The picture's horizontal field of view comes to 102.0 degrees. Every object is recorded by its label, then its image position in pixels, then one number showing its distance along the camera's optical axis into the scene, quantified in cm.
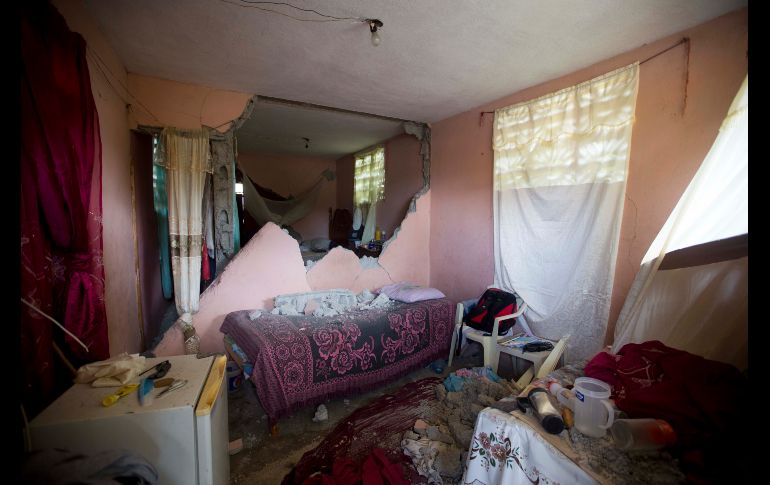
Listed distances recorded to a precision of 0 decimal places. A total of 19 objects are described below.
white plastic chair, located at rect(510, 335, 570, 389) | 211
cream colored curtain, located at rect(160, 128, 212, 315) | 247
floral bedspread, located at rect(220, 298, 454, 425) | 203
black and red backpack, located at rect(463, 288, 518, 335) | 262
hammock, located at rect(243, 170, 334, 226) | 351
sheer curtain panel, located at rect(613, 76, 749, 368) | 120
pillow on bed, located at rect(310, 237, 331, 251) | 395
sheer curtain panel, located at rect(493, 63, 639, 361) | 214
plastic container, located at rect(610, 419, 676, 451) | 101
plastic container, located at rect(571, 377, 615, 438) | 111
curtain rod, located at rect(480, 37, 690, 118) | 182
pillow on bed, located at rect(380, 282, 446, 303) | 303
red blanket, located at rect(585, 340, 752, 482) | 94
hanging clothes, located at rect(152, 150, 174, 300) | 260
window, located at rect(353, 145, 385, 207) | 465
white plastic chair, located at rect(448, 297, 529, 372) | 253
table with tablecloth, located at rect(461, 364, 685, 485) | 96
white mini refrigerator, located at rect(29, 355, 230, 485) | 95
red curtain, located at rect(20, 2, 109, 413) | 99
